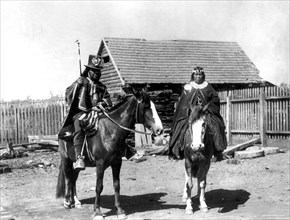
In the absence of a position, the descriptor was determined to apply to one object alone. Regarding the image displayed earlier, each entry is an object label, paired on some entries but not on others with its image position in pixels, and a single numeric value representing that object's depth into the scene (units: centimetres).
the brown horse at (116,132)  765
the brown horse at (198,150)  757
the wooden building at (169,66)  2209
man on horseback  811
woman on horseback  843
